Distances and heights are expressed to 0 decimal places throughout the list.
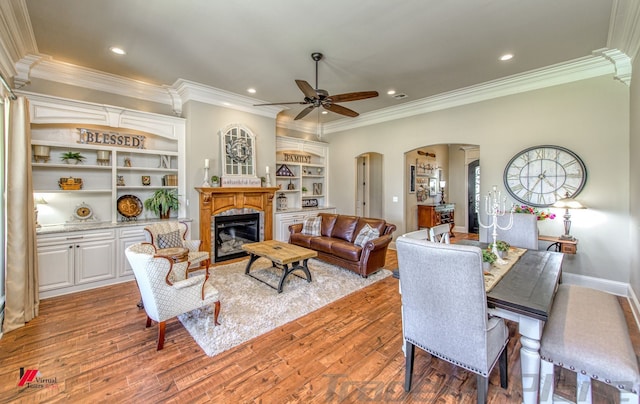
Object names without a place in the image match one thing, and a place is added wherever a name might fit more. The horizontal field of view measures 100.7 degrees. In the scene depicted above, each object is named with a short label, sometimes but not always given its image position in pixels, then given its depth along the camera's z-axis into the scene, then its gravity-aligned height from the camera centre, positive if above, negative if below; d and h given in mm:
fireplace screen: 5141 -730
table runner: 1994 -610
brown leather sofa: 4316 -809
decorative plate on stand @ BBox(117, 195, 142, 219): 4461 -133
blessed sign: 4219 +996
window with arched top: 5238 +956
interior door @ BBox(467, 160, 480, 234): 8656 +150
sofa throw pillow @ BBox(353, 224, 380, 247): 4552 -641
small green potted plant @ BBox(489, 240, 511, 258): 2607 -495
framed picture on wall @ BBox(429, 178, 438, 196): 8352 +392
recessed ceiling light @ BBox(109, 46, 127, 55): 3465 +1969
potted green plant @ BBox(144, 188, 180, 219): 4570 -82
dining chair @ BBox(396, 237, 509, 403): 1556 -692
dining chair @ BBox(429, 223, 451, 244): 2724 -377
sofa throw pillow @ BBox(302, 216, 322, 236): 5508 -581
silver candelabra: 4404 -43
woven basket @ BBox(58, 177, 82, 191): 3953 +218
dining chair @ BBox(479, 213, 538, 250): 3223 -422
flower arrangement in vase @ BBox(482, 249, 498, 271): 2258 -523
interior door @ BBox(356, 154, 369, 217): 8148 +413
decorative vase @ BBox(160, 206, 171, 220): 4664 -300
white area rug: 2697 -1322
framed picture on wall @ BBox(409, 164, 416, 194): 7309 +565
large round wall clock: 3891 +367
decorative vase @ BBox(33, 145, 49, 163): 3783 +659
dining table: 1632 -679
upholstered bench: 1416 -864
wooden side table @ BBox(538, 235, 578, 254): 3662 -641
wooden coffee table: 3713 -823
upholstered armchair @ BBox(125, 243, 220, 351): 2367 -853
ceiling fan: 3211 +1294
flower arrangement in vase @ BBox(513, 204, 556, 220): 4059 -197
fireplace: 4891 -161
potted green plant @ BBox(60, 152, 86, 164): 4031 +625
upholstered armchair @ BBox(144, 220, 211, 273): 3663 -568
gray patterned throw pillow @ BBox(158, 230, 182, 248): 3715 -597
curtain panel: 2840 -228
